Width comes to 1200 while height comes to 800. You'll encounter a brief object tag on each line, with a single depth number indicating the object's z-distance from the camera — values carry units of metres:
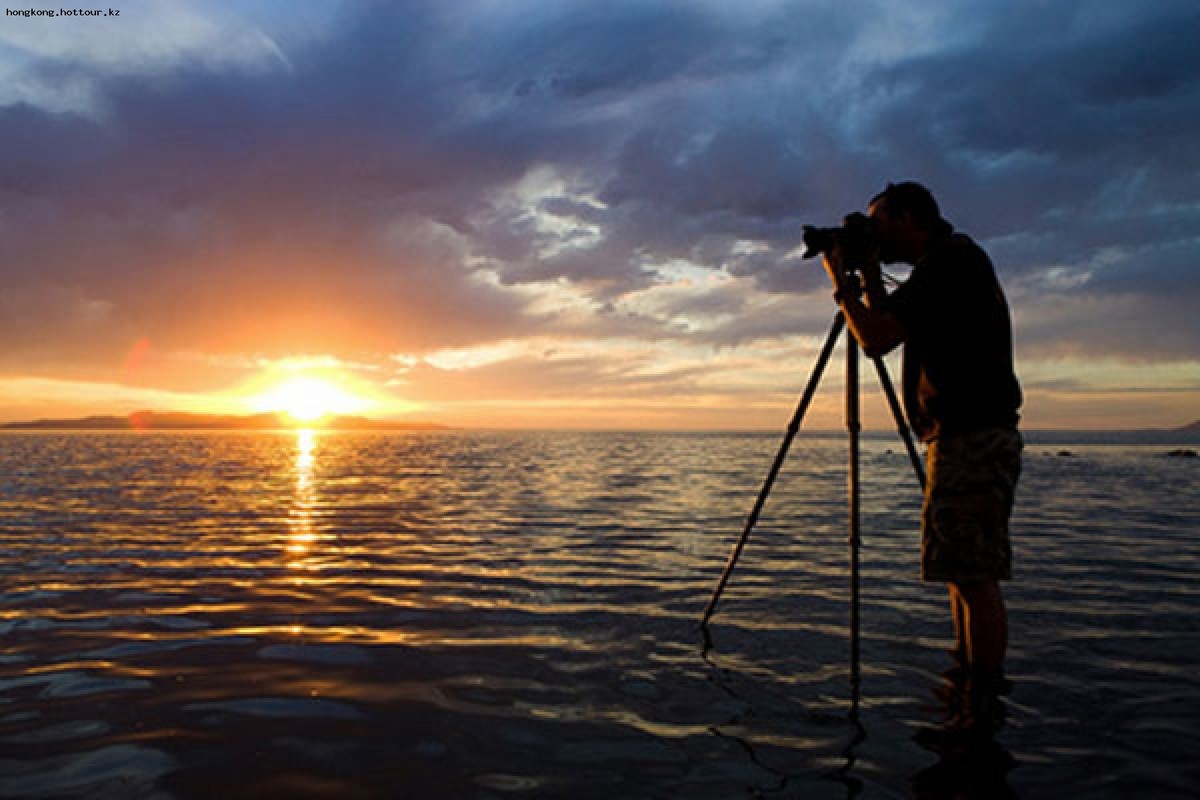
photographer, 4.11
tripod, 4.49
